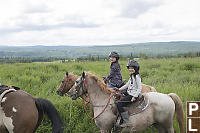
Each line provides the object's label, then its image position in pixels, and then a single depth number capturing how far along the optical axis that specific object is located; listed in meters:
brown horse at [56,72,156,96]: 5.66
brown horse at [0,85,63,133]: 3.48
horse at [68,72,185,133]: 3.74
